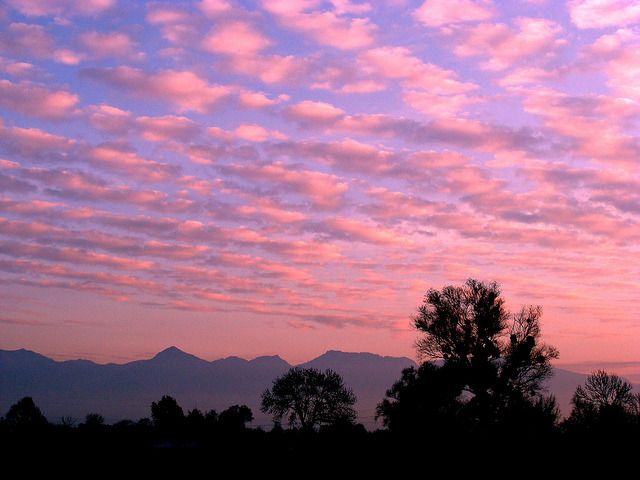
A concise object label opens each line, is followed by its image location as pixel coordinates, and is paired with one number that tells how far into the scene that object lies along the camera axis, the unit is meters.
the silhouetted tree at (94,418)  125.88
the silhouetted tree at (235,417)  107.94
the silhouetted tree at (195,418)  118.19
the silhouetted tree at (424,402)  56.62
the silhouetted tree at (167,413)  121.62
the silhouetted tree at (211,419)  111.65
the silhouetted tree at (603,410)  51.12
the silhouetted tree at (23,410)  122.83
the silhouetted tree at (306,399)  102.88
